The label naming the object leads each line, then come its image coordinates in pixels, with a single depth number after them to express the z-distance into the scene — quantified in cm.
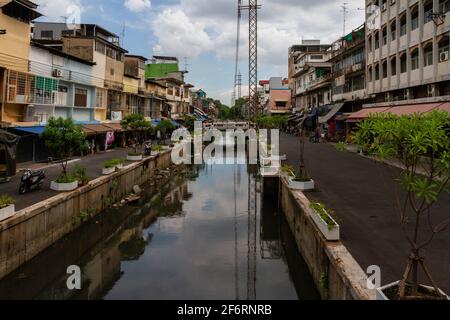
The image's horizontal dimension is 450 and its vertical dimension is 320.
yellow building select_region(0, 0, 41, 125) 2352
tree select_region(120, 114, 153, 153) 3650
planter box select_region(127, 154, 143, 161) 3058
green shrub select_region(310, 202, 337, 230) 1050
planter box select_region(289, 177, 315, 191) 1838
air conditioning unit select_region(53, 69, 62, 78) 2972
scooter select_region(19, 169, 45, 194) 1675
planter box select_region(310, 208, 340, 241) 1039
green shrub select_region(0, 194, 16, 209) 1223
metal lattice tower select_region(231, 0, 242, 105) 8189
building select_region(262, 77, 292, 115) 9300
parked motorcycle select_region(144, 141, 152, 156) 3497
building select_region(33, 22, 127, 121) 3772
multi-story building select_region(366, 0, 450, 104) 2505
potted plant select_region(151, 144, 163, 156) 3586
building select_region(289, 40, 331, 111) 5628
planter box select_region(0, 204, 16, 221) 1206
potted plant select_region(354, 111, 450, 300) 609
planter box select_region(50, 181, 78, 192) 1731
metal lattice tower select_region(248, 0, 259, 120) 7775
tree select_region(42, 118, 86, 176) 1876
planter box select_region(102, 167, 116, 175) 2305
